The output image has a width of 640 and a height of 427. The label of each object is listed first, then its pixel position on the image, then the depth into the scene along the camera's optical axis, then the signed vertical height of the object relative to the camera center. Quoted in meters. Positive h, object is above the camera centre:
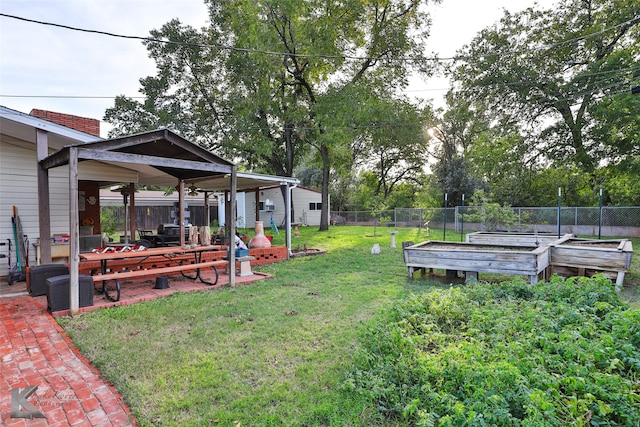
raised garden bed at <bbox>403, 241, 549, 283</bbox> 5.43 -1.00
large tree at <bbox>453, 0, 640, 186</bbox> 13.21 +5.82
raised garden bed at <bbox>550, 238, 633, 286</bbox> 5.56 -1.01
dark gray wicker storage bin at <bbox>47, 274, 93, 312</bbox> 4.28 -1.14
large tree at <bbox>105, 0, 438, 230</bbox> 13.98 +6.66
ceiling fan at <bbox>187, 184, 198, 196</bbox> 10.38 +0.63
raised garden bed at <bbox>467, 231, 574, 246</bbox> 7.88 -0.84
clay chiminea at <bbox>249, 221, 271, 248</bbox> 9.03 -0.98
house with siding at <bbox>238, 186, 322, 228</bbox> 22.50 +0.02
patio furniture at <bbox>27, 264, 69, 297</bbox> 5.08 -1.06
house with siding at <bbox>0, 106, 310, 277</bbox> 5.34 +0.79
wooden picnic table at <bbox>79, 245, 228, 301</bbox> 4.83 -1.01
